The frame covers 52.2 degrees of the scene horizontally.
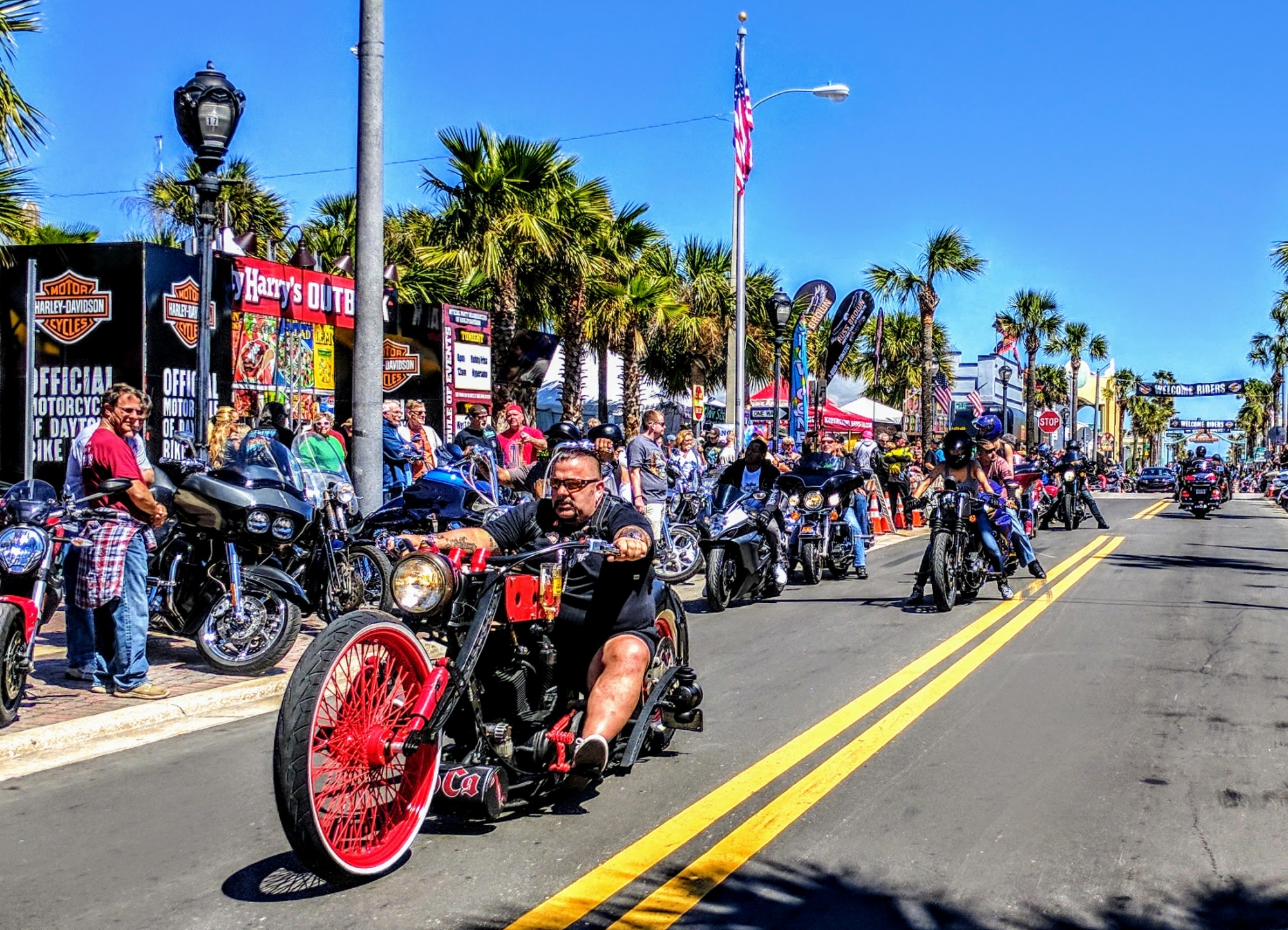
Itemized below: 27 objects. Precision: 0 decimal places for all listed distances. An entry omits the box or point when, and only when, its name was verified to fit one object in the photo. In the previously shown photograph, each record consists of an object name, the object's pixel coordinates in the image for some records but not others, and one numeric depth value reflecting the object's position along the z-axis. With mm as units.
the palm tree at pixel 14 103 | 10305
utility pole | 10672
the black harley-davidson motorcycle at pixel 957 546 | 11781
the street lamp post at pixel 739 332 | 21484
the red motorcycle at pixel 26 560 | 6762
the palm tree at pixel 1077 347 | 78300
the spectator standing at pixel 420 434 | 15586
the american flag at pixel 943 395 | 42250
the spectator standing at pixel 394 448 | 13703
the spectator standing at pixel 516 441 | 14227
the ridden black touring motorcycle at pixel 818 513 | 14289
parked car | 59594
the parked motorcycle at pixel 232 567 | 8398
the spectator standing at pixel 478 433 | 13477
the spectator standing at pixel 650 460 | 13961
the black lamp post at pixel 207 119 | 11039
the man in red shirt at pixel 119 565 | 7609
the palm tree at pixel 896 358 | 51281
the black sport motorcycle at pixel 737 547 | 12242
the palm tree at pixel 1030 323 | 62531
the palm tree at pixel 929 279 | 40094
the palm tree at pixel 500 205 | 22969
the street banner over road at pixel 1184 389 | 110750
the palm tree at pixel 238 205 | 26359
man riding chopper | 5164
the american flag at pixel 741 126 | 22625
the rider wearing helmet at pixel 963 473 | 12438
